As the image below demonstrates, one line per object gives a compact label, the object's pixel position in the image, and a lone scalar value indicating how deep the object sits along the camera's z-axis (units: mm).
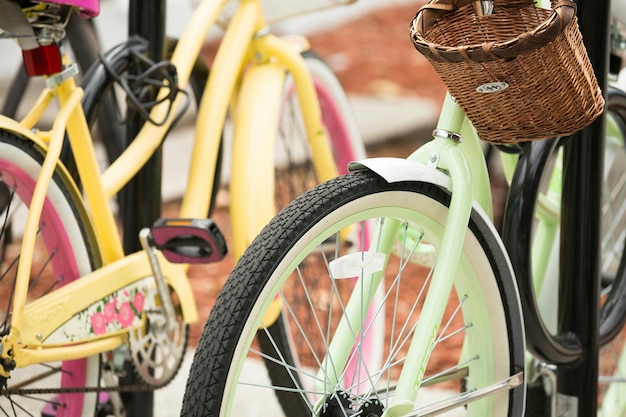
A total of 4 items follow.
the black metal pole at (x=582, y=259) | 3945
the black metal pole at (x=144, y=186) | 4546
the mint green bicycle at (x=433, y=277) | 2825
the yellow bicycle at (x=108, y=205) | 3616
